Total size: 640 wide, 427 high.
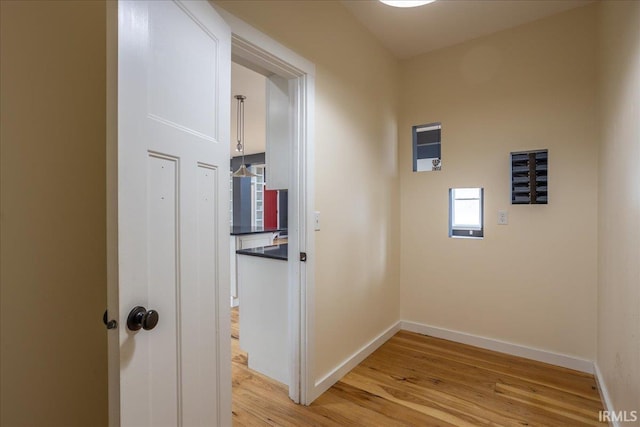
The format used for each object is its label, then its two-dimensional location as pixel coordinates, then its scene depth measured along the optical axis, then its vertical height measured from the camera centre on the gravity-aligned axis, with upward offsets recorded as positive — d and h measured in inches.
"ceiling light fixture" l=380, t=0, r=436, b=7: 69.2 +47.2
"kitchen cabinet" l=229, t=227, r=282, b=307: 159.0 -17.0
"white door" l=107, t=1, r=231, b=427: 33.9 -0.1
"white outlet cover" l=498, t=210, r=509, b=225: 103.5 -1.8
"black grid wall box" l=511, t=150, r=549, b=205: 97.0 +10.9
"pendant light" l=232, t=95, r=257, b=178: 164.7 +58.8
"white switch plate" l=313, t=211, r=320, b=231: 79.4 -2.2
